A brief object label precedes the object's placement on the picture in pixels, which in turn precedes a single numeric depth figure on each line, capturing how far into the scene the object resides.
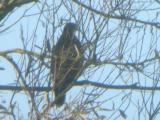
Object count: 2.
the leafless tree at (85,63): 15.80
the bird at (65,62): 16.19
